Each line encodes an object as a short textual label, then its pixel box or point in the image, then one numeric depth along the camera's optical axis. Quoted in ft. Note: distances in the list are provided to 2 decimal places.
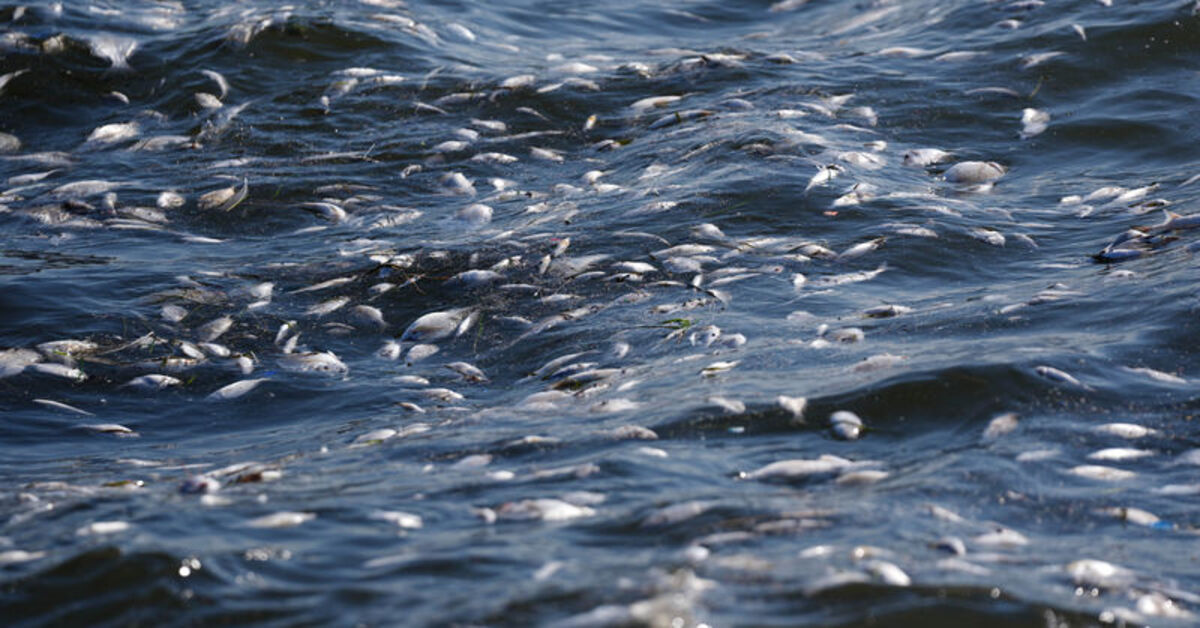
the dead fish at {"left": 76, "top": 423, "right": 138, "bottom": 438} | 39.19
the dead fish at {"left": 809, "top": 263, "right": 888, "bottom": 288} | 46.68
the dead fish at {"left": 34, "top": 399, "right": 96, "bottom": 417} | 40.65
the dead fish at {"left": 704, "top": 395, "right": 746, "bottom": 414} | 34.19
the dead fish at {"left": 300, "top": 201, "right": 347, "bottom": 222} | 57.26
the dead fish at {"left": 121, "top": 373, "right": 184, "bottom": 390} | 41.96
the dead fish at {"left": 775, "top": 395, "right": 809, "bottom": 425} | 33.83
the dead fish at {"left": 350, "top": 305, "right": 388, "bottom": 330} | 46.47
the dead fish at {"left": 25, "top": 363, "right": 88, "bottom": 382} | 42.47
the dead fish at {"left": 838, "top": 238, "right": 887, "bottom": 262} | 48.65
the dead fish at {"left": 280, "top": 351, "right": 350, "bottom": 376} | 42.91
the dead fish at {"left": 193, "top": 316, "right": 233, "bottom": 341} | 45.35
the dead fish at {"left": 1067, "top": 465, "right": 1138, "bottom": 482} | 30.25
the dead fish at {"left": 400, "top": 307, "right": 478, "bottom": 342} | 45.11
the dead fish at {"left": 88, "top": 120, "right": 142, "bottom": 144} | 66.23
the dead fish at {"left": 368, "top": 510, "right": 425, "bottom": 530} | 27.81
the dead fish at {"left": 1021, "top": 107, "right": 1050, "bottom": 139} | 62.95
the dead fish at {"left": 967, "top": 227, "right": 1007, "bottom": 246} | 49.90
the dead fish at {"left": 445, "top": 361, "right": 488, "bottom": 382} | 41.81
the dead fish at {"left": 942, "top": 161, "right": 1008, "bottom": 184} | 57.52
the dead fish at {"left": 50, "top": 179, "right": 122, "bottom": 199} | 58.29
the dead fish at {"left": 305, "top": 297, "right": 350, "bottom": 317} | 47.14
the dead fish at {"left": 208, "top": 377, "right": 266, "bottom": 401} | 41.37
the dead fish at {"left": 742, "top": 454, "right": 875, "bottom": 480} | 30.27
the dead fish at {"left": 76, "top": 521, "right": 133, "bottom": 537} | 27.17
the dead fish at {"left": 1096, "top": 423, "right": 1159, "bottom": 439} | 32.32
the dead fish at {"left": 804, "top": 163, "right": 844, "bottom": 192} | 54.70
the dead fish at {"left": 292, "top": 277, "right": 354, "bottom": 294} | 48.75
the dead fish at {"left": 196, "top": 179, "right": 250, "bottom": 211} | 57.82
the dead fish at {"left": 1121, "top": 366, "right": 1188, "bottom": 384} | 35.40
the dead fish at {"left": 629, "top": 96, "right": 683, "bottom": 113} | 68.13
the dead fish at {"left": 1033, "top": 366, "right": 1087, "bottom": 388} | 34.58
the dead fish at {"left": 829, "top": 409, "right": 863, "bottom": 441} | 32.96
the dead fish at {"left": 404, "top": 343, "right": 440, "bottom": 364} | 43.87
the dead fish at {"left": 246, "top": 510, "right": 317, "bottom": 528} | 27.63
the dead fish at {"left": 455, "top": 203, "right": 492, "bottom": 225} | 55.36
